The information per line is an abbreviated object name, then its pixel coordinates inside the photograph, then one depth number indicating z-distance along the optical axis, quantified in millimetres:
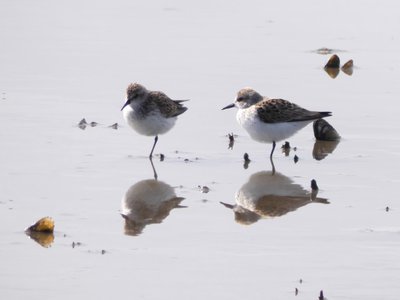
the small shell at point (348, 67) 14969
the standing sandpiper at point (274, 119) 11227
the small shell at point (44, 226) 8078
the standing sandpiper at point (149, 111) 11305
